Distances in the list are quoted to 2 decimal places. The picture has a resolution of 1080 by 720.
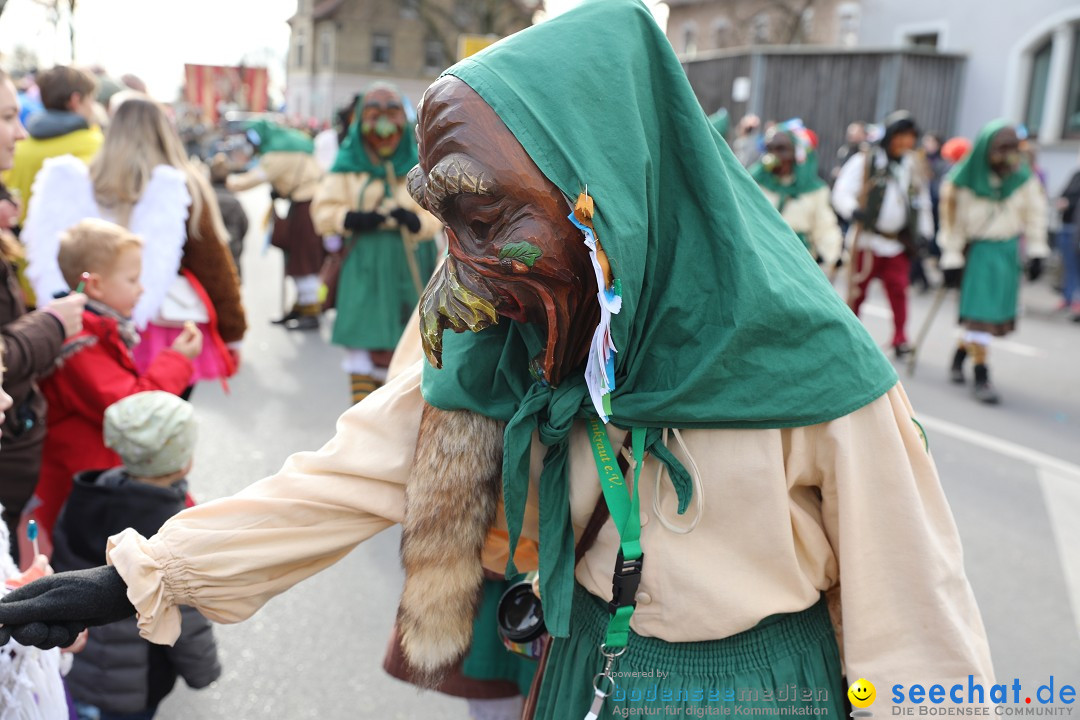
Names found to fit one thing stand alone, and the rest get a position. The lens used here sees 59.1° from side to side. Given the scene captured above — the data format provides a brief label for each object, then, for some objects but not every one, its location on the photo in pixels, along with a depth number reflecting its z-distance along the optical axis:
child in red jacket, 2.96
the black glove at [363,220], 5.41
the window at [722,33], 29.39
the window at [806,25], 25.91
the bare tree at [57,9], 19.88
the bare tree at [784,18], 25.59
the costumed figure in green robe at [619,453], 1.38
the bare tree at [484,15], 34.88
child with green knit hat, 2.54
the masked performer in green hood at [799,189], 7.44
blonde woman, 3.91
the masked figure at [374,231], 5.42
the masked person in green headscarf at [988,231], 6.95
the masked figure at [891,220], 7.76
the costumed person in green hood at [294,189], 8.71
